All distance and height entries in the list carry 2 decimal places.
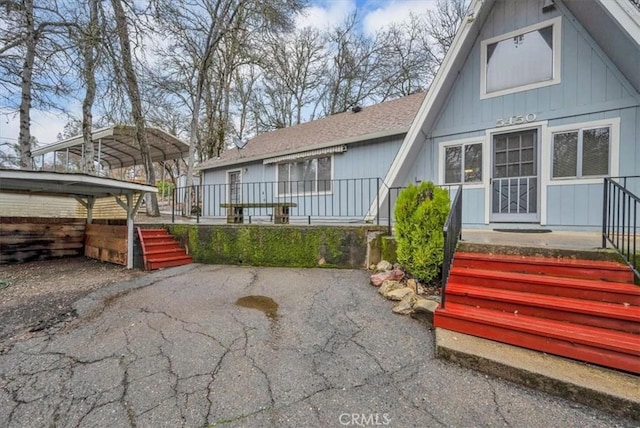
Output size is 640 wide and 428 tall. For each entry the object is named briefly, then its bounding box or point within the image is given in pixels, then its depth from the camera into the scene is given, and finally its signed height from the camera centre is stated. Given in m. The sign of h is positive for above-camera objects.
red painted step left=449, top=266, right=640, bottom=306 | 2.81 -0.83
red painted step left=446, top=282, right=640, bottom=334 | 2.59 -0.98
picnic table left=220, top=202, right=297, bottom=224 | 7.68 -0.04
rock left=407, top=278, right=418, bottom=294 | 4.27 -1.17
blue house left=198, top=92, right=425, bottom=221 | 8.24 +1.57
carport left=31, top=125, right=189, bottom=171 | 10.99 +2.89
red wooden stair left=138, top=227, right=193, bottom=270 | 6.52 -1.01
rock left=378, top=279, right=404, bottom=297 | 4.36 -1.20
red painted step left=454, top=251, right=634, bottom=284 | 3.05 -0.67
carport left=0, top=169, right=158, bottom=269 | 5.32 +0.51
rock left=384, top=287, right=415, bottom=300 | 4.10 -1.24
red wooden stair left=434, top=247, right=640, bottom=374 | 2.46 -0.98
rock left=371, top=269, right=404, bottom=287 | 4.73 -1.14
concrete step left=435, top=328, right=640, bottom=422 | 2.02 -1.32
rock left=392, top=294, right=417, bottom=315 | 3.73 -1.30
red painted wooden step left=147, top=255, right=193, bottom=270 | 6.44 -1.25
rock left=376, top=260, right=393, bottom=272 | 5.15 -1.05
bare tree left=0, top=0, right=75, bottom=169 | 7.01 +4.09
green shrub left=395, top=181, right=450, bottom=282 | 4.17 -0.28
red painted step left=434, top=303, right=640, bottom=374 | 2.32 -1.15
